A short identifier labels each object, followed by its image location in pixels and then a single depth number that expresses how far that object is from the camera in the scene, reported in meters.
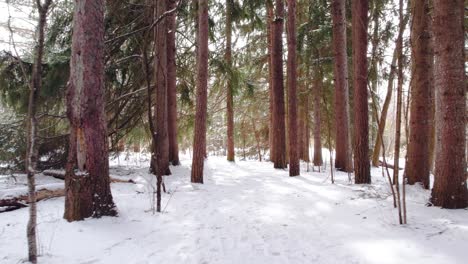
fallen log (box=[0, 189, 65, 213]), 4.92
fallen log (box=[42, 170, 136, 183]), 6.94
